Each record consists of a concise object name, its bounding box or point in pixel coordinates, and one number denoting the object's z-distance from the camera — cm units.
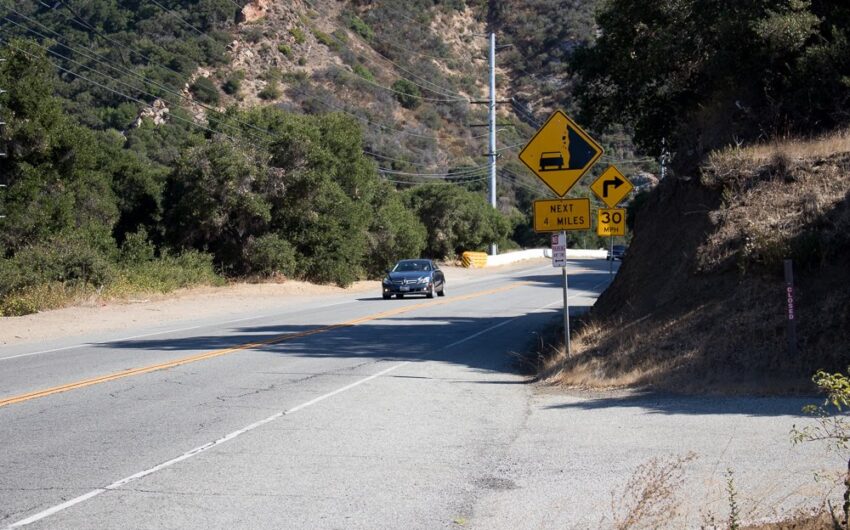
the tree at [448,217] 7338
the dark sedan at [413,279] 3665
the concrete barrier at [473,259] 6906
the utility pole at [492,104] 6439
